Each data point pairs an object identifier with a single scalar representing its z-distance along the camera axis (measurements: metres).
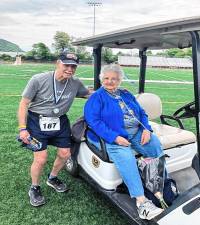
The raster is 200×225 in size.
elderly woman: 2.93
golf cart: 2.31
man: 3.25
